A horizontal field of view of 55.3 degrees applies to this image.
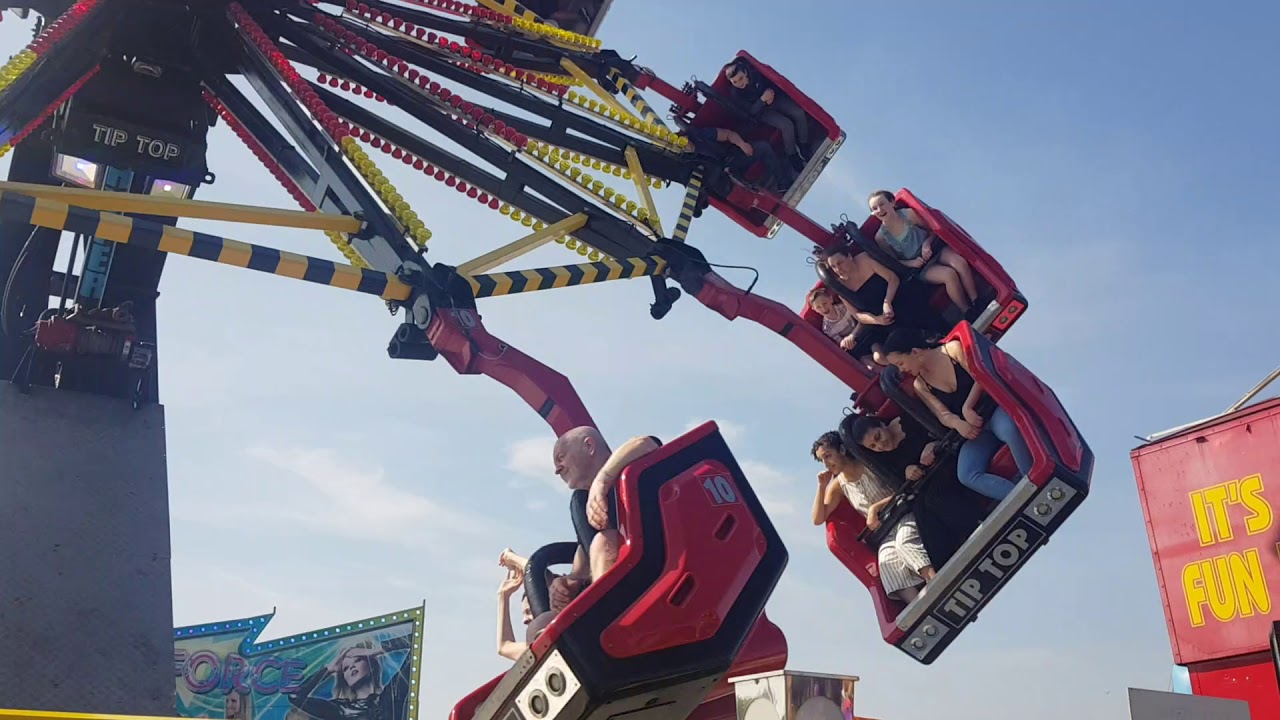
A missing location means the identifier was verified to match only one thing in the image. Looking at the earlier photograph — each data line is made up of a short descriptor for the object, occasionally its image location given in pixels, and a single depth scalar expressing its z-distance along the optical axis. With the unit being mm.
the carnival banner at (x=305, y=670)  24906
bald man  4016
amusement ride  5547
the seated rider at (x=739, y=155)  8672
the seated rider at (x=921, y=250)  6836
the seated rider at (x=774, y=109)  8780
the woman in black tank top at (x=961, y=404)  5719
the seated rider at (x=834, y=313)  7203
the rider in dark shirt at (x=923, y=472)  6012
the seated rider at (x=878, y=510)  5984
